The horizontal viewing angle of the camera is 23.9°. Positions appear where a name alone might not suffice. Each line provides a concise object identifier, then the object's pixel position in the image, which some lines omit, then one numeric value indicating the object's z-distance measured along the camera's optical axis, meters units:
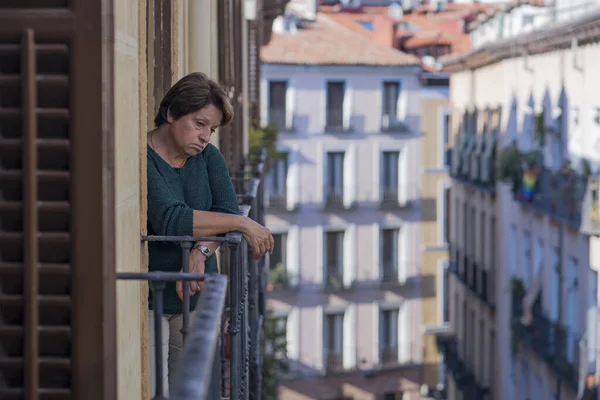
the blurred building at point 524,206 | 23.91
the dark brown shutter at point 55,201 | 2.83
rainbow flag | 27.49
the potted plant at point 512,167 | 29.00
